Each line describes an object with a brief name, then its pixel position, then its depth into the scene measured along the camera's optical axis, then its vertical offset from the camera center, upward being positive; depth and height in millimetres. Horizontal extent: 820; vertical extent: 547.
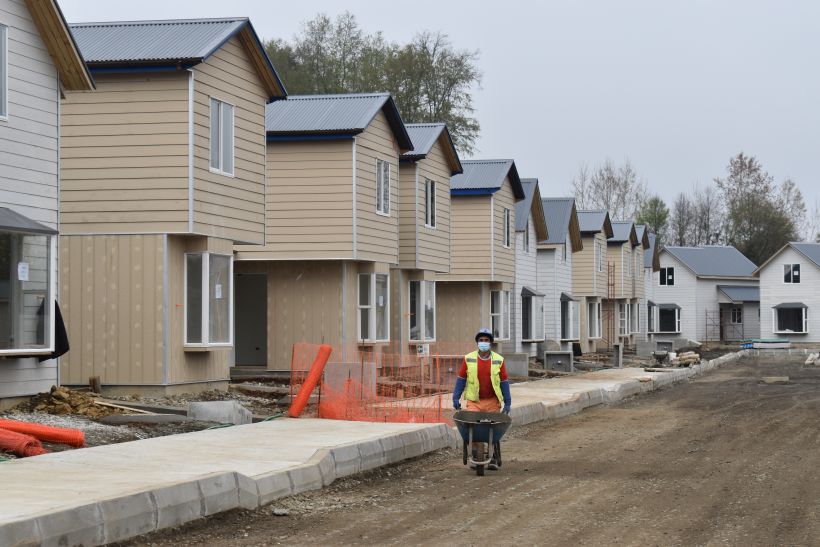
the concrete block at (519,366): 34812 -1066
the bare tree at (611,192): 105375 +11693
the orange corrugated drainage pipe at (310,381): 18500 -794
